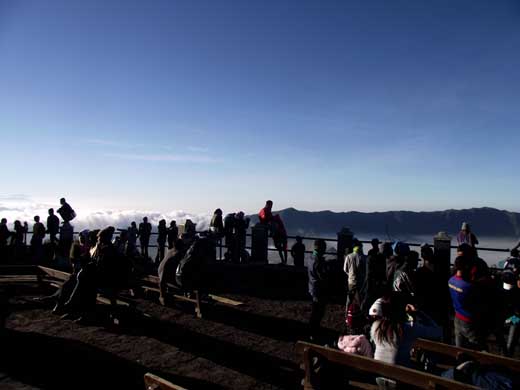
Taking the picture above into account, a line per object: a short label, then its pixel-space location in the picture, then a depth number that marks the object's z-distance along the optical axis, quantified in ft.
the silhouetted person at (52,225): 50.34
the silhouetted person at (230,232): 45.34
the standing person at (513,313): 19.26
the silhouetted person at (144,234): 52.90
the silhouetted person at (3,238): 47.39
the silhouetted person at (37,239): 49.67
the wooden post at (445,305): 20.16
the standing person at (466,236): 35.32
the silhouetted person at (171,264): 27.78
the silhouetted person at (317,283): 22.25
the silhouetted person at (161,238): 49.84
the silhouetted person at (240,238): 45.42
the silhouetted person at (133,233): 53.16
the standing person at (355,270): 24.06
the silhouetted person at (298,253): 41.65
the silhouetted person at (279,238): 44.24
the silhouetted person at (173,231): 47.05
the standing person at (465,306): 16.28
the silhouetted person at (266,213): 43.70
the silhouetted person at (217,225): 45.44
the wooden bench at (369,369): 10.68
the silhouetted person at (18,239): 51.16
